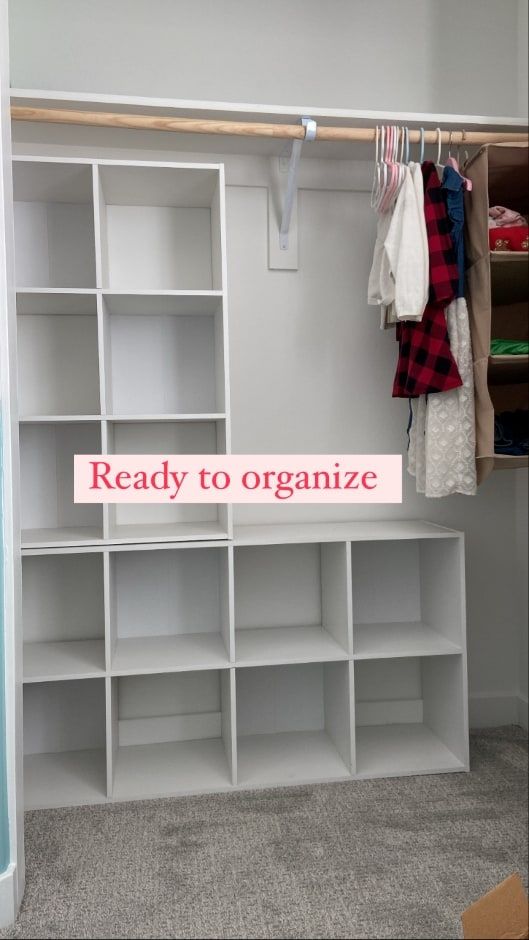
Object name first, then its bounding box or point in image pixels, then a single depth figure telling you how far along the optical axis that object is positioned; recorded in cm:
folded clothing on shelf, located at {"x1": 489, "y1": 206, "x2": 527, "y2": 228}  210
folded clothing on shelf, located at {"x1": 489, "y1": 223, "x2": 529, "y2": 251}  206
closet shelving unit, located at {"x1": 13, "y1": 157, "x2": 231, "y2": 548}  223
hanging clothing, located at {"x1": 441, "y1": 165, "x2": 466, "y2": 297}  204
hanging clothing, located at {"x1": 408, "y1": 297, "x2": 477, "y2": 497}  205
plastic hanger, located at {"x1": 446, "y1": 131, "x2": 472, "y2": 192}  207
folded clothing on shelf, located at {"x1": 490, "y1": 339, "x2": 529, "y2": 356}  203
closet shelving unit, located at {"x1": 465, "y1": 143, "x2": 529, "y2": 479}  201
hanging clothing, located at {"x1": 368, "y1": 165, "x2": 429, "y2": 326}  200
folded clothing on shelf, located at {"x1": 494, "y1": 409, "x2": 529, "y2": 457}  208
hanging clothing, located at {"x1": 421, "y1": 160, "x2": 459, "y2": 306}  201
